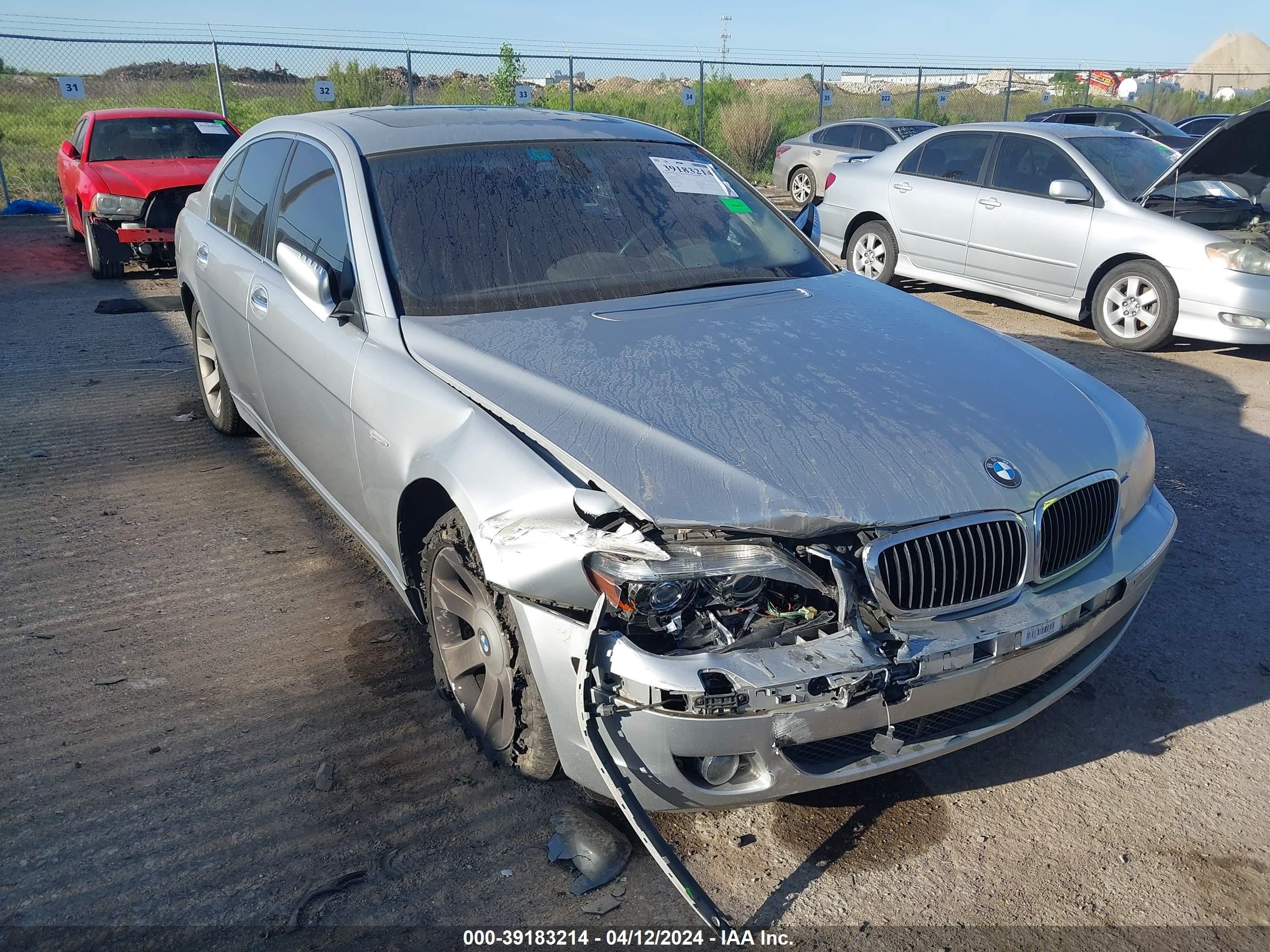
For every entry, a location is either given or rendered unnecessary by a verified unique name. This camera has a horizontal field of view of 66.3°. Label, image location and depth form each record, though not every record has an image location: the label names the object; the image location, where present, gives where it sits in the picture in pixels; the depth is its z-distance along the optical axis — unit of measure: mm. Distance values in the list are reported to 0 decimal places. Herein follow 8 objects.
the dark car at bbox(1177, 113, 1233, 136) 17375
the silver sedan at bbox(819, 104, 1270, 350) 6816
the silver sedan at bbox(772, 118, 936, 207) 14422
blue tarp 14578
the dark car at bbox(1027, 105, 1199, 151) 14094
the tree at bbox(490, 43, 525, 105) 18125
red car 9664
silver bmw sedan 2188
